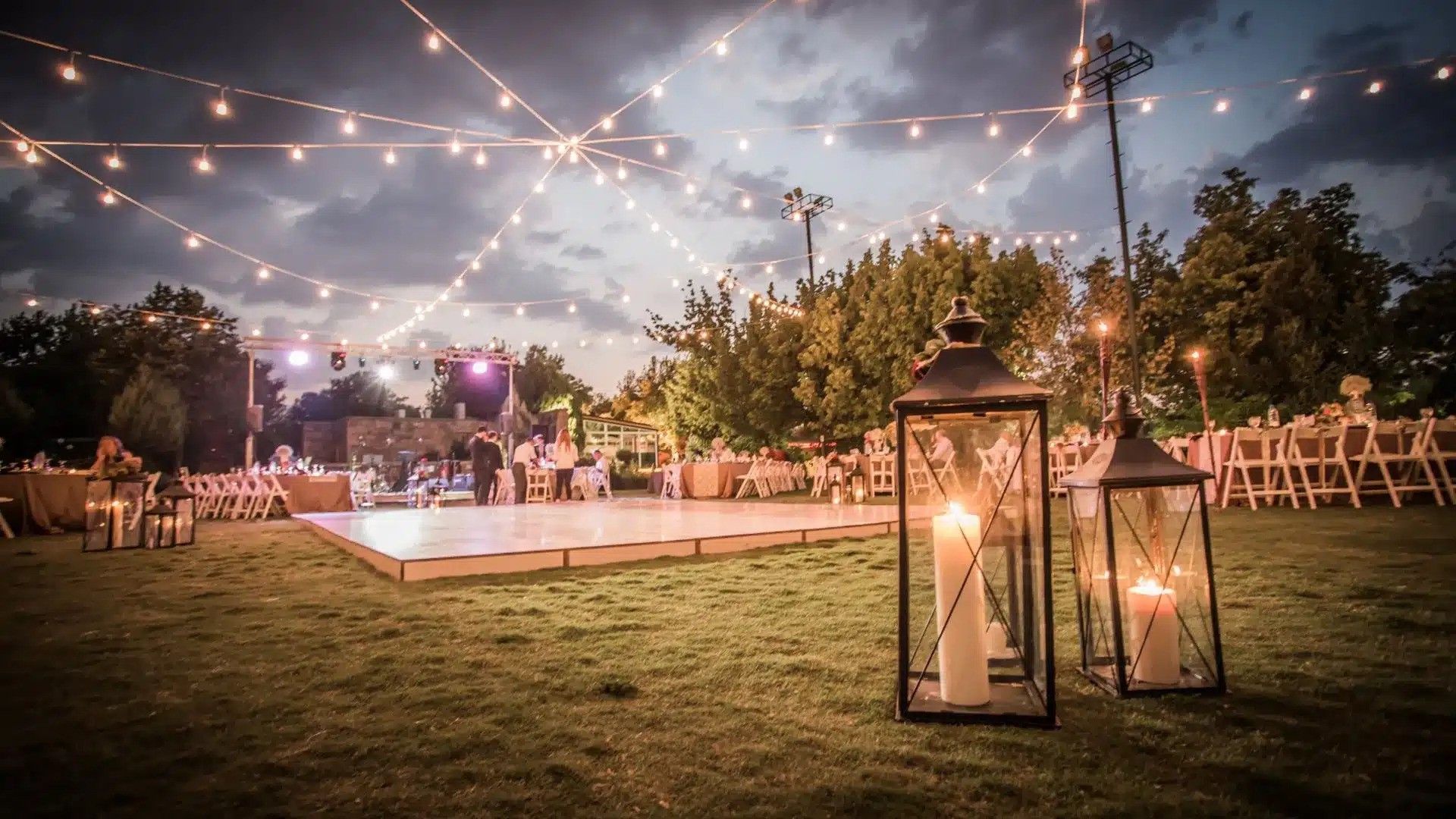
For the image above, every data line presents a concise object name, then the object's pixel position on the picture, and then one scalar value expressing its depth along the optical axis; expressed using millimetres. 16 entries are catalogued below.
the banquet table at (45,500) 8617
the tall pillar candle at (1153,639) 1851
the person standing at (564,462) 11516
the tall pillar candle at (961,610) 1650
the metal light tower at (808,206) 19500
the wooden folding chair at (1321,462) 6734
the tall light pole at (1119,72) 12695
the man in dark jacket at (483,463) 11344
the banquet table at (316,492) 11844
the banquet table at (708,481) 13711
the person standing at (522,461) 11773
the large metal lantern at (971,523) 1647
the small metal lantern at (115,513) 6773
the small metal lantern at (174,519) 6672
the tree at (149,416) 22391
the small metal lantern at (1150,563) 1801
